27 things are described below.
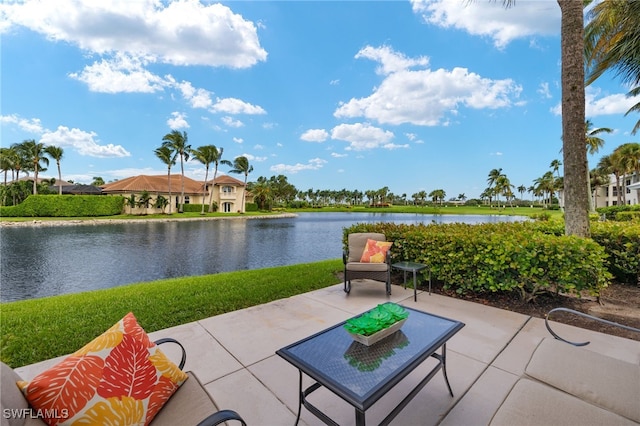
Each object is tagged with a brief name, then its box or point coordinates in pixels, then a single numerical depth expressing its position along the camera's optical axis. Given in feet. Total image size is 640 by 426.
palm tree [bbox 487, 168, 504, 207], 188.57
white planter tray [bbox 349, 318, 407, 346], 5.66
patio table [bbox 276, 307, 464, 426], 4.47
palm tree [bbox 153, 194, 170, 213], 105.50
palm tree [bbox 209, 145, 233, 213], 114.73
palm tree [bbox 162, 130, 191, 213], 105.29
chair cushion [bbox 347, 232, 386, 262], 16.43
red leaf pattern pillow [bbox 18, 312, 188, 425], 3.46
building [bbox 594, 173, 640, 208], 119.34
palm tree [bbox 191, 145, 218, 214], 111.24
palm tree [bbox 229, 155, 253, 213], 133.18
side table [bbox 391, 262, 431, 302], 13.80
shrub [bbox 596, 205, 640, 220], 51.79
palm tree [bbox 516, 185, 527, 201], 256.11
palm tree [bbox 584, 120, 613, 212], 70.21
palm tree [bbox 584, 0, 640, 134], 17.71
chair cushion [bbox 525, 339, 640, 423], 4.50
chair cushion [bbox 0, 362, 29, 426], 2.86
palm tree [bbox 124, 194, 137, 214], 100.68
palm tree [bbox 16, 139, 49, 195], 94.79
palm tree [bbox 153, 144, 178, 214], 104.62
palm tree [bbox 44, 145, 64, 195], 97.55
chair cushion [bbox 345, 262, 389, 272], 14.14
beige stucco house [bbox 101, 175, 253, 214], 110.22
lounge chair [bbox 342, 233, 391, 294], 14.14
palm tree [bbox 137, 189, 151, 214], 101.39
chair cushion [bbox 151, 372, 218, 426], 4.13
